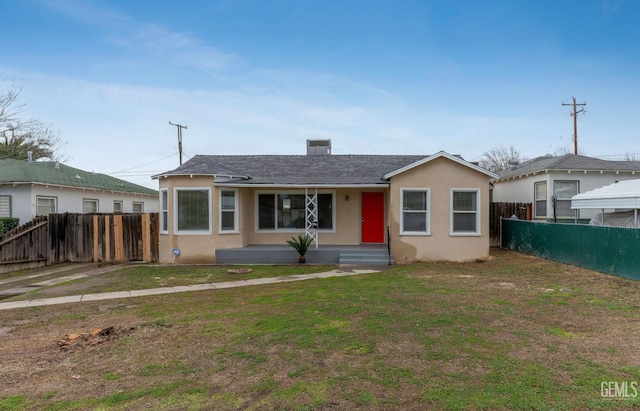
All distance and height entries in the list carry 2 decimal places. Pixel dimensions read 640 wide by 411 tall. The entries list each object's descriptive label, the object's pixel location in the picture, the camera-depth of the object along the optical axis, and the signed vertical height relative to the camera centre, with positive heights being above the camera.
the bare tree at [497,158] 48.00 +6.45
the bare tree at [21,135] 20.45 +5.46
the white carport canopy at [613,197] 12.66 +0.36
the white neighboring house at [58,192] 15.43 +0.97
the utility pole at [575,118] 28.66 +6.74
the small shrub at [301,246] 13.30 -1.23
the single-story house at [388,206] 13.41 +0.15
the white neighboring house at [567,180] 16.61 +1.21
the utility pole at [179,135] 33.59 +6.73
